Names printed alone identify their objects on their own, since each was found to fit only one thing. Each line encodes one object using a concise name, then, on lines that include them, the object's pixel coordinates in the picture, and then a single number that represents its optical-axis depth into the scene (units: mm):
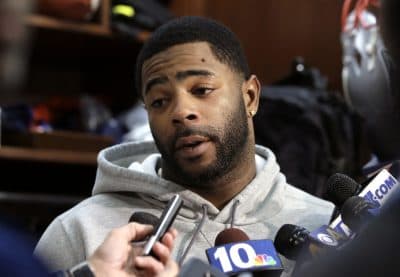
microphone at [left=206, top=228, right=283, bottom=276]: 1805
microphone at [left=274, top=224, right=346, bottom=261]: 1813
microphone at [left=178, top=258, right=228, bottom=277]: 1688
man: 2030
